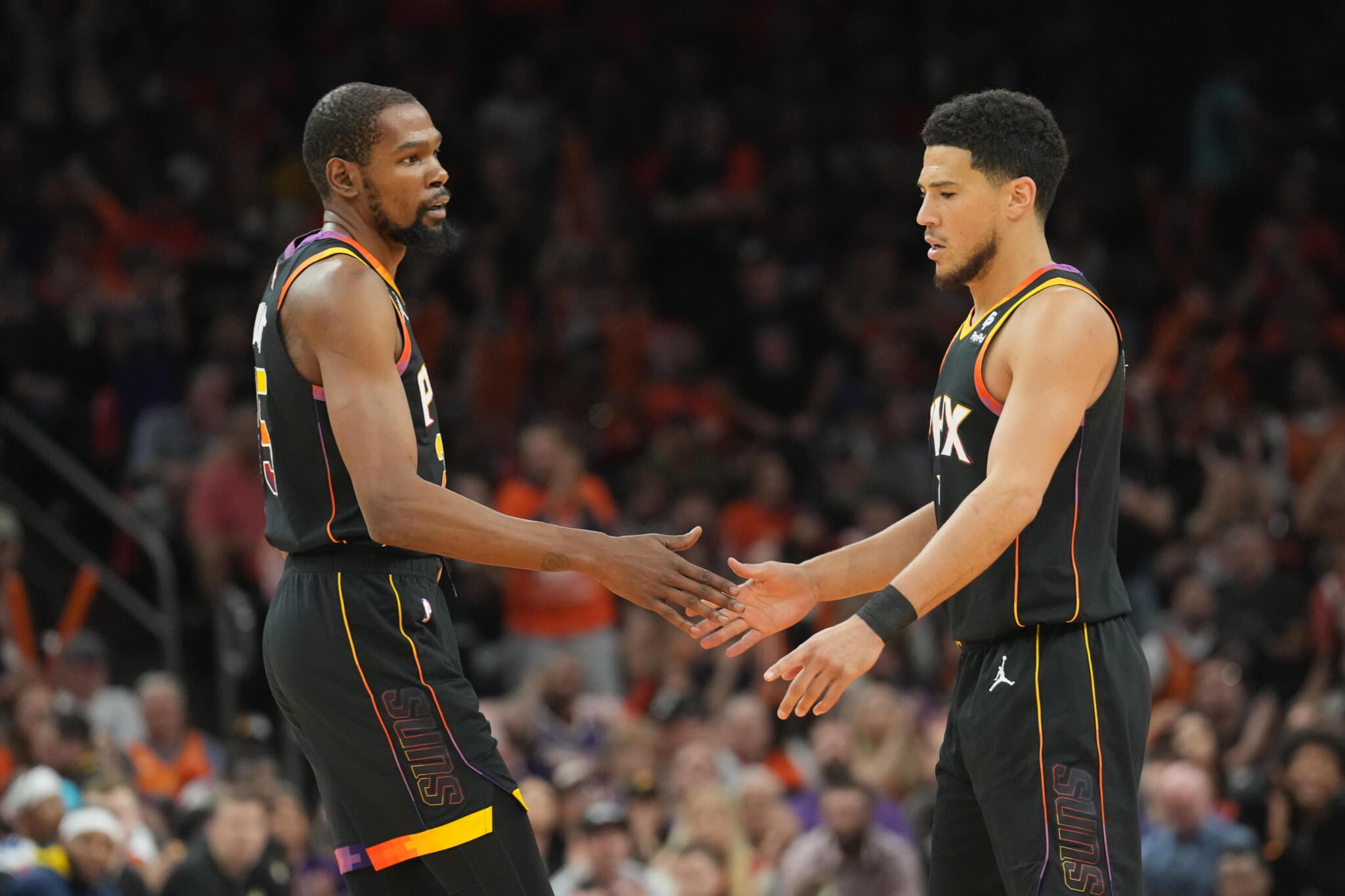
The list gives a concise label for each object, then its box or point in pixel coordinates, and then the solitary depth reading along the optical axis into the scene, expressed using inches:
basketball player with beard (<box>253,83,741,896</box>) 352.5
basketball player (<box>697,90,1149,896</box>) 350.9
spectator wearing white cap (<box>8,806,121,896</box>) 642.2
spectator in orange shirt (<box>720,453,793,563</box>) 962.7
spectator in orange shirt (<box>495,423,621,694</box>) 909.8
